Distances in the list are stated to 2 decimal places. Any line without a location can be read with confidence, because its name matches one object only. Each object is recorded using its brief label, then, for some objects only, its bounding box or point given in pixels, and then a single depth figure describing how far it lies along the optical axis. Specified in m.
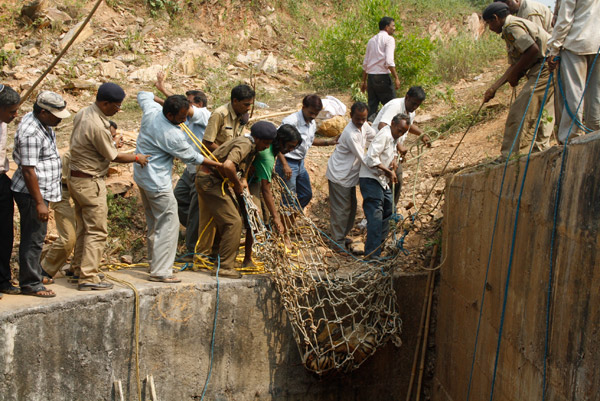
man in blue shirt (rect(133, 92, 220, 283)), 5.05
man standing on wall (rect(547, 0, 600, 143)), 4.37
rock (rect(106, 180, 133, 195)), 7.27
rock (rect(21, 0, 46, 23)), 11.12
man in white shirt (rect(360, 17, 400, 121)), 8.07
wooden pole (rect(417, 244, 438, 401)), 6.16
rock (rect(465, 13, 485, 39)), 16.73
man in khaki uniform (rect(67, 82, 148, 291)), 4.71
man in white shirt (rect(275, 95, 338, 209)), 6.21
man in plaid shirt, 4.38
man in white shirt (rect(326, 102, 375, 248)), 6.21
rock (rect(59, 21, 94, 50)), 10.92
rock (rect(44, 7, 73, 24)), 11.23
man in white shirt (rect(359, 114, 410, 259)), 5.93
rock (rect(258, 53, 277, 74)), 12.20
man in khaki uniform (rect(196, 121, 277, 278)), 5.25
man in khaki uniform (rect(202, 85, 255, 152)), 5.54
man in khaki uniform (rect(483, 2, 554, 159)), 5.29
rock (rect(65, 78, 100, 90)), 9.86
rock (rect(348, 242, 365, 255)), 6.59
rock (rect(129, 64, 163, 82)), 10.71
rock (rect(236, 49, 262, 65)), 12.39
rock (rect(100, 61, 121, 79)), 10.59
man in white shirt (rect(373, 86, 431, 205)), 6.17
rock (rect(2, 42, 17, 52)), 10.44
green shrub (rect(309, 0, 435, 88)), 10.24
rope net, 5.43
